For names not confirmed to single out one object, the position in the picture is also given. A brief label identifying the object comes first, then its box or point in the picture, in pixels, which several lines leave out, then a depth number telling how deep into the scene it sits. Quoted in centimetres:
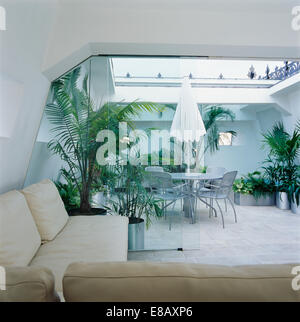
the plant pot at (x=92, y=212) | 285
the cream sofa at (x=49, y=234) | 136
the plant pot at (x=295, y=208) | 461
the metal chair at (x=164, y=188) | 293
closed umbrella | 300
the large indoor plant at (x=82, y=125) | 283
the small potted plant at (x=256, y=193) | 533
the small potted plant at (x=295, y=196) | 460
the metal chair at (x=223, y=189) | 399
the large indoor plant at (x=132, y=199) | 288
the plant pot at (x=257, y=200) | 535
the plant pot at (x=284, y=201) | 498
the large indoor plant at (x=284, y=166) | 490
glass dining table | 301
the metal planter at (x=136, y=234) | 287
